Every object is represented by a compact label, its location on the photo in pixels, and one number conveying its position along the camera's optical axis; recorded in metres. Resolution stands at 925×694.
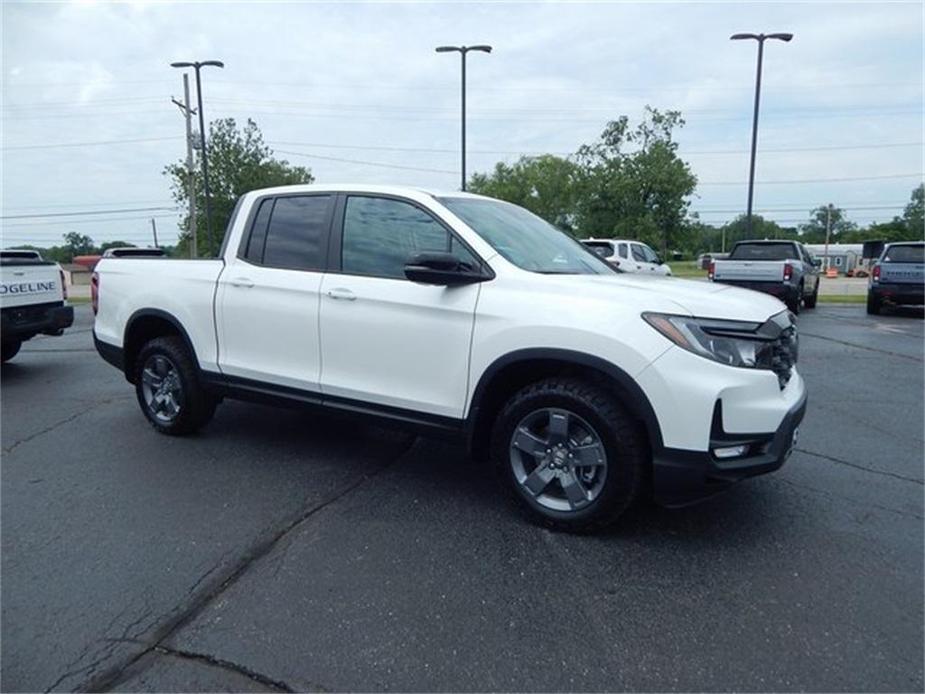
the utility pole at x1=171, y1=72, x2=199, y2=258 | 29.25
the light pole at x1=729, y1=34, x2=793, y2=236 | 19.60
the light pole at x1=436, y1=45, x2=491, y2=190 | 19.93
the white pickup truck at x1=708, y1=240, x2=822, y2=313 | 13.39
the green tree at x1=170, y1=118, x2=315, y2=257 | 34.22
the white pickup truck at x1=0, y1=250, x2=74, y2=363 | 7.05
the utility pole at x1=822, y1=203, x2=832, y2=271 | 76.62
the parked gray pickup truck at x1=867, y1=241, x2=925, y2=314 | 14.03
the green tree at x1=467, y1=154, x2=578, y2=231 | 56.91
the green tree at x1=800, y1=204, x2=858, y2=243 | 117.25
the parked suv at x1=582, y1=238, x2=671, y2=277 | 18.53
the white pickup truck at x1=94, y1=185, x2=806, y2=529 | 3.01
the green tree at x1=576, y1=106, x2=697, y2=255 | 35.09
